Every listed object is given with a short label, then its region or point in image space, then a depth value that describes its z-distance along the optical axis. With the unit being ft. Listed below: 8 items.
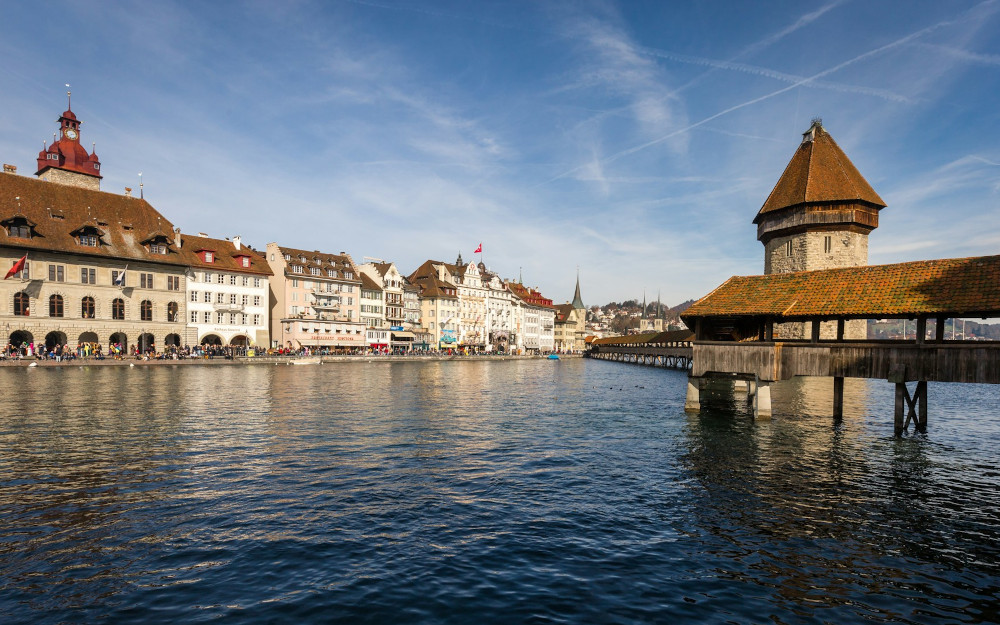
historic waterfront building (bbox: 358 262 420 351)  330.95
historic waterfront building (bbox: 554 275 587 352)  583.17
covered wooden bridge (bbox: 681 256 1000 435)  66.33
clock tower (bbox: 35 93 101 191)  270.87
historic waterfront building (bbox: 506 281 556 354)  482.28
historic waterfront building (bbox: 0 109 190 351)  185.57
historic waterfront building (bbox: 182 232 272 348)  234.38
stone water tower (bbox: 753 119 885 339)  177.06
